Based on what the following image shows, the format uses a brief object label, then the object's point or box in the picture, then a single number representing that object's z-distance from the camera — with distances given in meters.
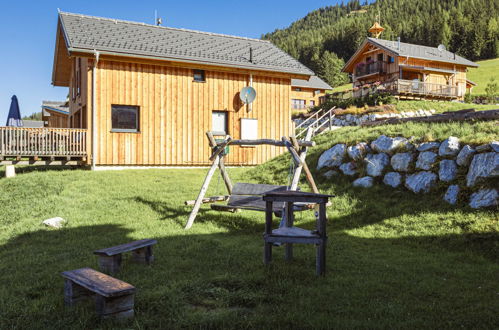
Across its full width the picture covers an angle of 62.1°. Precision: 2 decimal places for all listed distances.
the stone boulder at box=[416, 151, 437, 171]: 10.02
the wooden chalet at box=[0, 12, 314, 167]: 16.70
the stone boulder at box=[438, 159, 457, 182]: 9.33
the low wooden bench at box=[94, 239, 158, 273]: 5.88
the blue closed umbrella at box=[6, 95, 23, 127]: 21.39
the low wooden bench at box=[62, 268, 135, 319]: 4.11
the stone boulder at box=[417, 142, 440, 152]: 10.30
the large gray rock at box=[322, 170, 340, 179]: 12.38
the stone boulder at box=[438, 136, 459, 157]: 9.73
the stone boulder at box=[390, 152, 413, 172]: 10.56
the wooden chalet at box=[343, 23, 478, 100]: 36.44
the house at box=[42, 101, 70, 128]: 30.41
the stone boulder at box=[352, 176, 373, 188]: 10.97
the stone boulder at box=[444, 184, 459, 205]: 8.77
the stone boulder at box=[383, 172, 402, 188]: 10.39
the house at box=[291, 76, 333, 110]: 52.84
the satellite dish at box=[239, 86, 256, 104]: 19.39
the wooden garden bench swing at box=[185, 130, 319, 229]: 9.03
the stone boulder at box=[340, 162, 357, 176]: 11.95
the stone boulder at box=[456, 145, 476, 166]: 9.21
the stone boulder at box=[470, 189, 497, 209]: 8.09
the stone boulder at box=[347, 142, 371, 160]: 12.20
